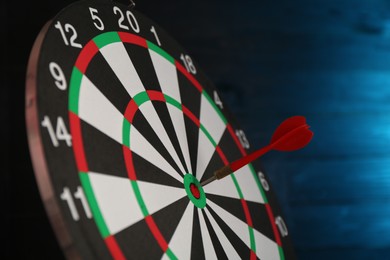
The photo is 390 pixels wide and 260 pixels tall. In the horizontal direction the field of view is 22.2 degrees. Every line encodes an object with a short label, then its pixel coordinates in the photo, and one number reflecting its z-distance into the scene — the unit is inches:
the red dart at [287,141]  37.9
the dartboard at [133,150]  32.3
